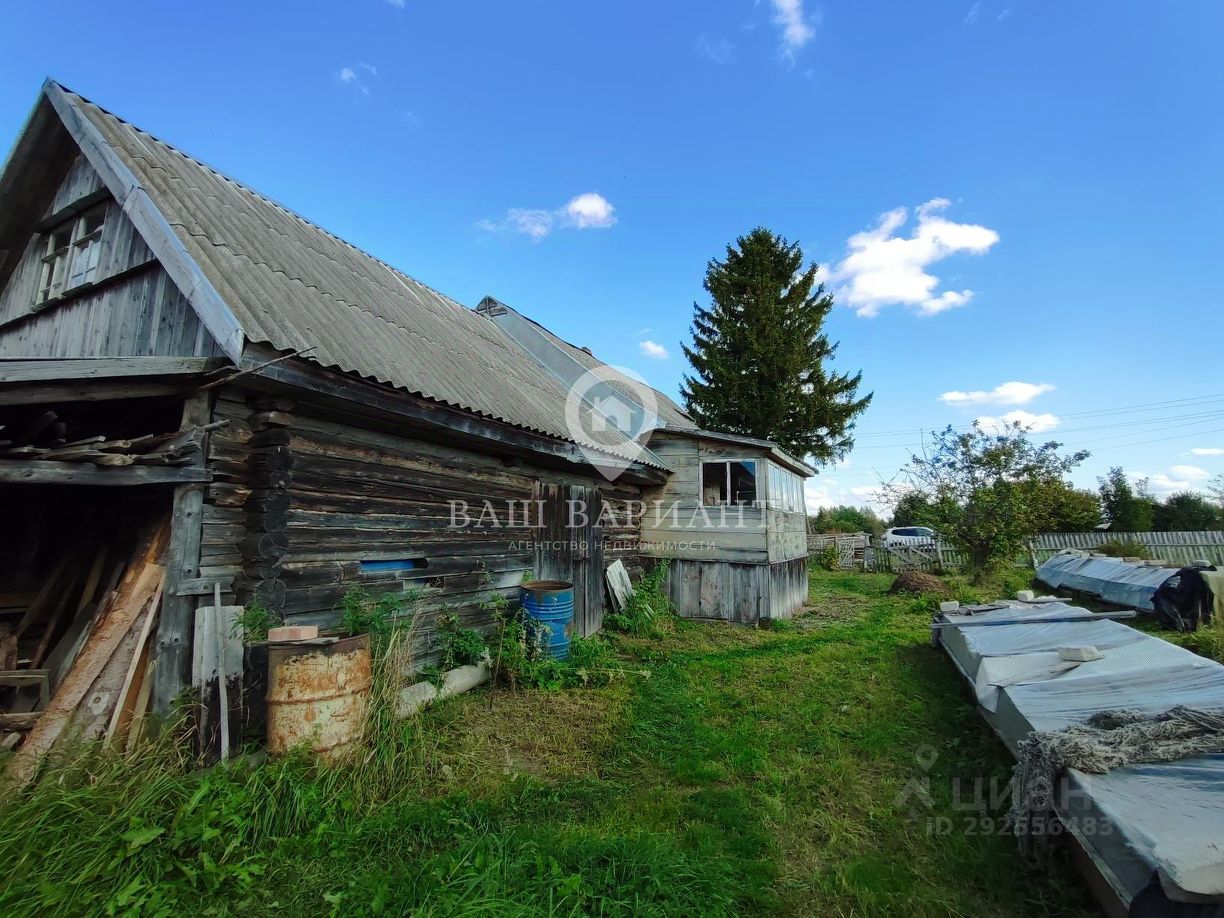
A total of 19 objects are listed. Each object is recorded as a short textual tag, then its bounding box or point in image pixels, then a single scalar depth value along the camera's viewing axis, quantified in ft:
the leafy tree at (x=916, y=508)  50.45
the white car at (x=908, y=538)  67.53
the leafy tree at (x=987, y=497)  46.09
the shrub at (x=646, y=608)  29.17
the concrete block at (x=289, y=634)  11.81
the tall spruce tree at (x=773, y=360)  67.67
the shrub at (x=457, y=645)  18.24
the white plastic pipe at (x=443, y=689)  15.27
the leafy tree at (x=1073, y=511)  70.23
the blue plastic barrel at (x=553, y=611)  20.67
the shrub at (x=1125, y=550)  49.41
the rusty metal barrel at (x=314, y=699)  11.22
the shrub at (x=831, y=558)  68.44
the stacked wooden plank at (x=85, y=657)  10.87
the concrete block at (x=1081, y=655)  12.78
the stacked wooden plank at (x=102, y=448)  10.32
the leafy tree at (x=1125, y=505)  78.38
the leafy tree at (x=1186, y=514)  75.46
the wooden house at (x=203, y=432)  12.00
